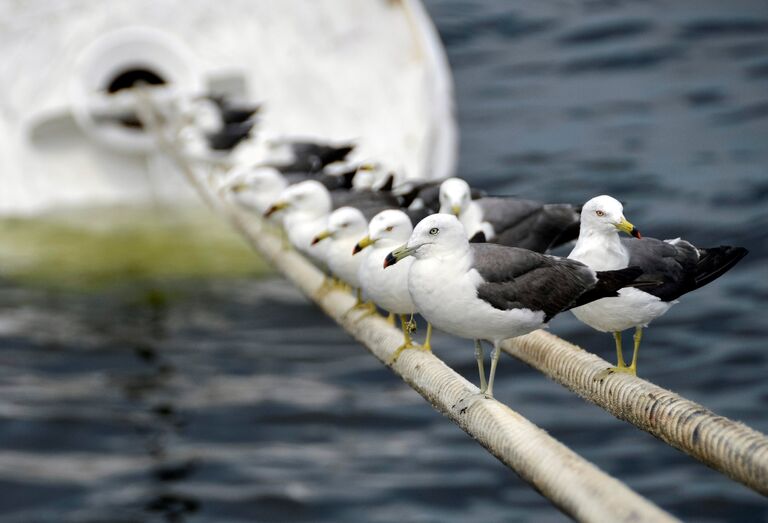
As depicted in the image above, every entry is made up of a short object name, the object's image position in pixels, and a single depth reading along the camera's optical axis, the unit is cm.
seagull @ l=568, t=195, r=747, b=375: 1033
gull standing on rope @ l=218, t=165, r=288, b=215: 2052
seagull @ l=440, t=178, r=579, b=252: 1381
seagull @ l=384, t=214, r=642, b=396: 1025
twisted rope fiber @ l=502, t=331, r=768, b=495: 870
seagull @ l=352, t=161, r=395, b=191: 1970
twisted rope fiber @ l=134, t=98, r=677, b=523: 801
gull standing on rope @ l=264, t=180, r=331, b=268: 1673
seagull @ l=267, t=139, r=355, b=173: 2155
